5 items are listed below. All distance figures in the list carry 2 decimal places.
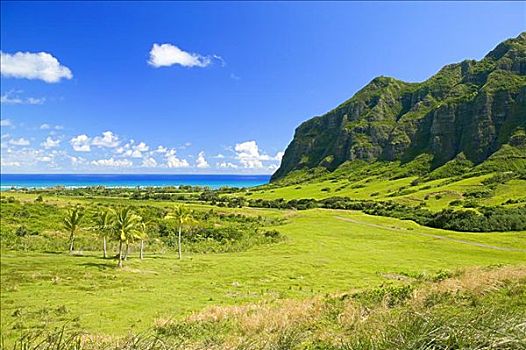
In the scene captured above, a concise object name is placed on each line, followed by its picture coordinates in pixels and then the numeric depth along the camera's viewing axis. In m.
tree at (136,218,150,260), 52.62
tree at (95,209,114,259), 55.38
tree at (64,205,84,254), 58.41
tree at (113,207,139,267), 50.88
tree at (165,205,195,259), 58.08
